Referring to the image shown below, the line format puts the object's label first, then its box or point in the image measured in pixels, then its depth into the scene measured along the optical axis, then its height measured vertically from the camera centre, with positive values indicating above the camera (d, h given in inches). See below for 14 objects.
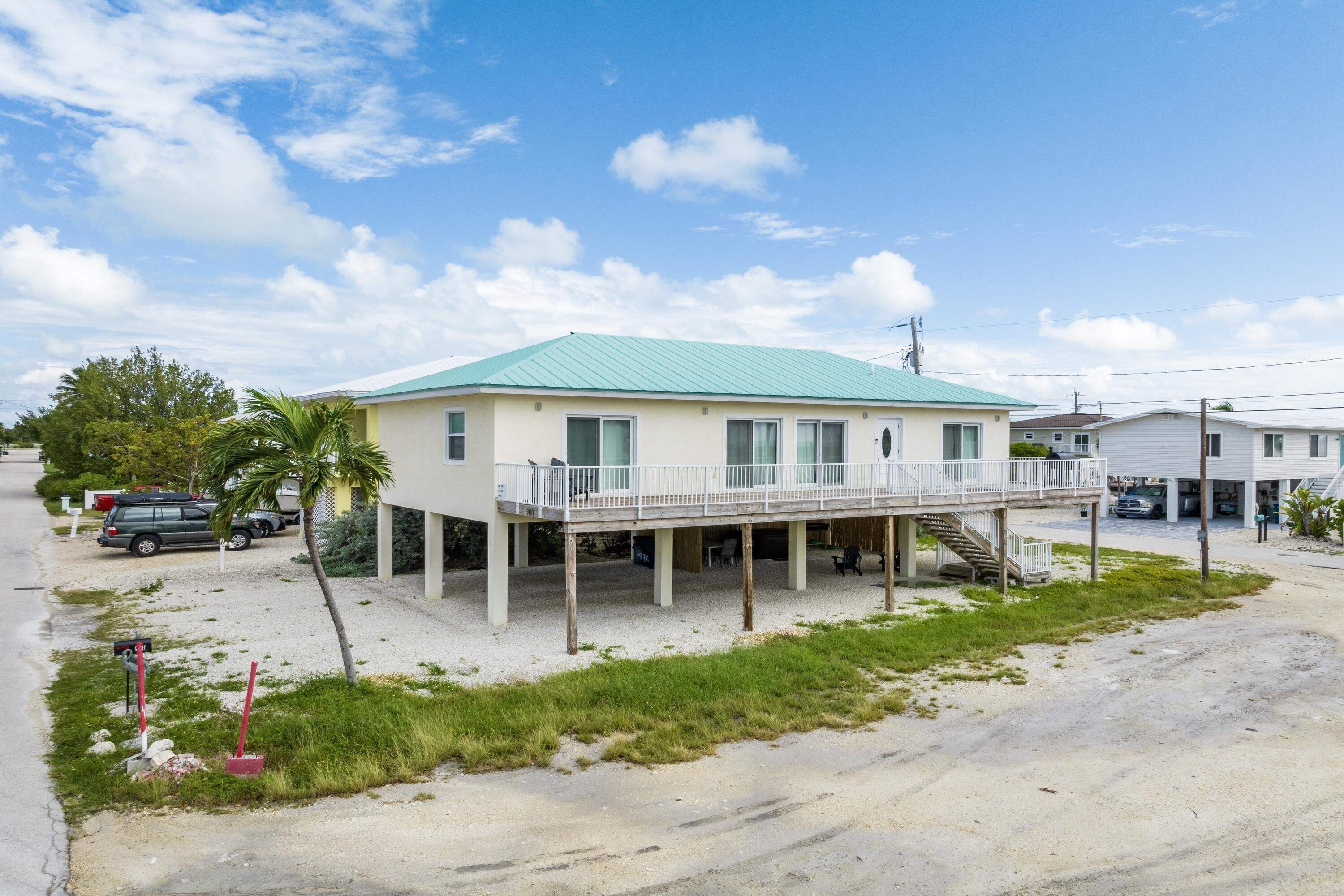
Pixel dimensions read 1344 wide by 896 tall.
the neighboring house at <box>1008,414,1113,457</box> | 2498.8 +68.4
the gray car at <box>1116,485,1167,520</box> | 1585.9 -96.7
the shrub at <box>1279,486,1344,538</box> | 1259.2 -95.7
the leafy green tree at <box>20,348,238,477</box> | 1851.9 +138.0
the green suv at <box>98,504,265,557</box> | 1005.8 -86.5
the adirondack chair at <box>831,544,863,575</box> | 931.3 -119.5
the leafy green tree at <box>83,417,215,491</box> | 1456.7 +7.2
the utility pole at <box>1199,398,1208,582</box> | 868.0 -45.4
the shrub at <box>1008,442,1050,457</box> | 2292.7 +13.8
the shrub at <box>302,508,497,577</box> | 904.9 -96.1
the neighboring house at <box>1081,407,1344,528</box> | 1446.9 -6.5
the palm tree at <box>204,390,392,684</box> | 444.1 +2.2
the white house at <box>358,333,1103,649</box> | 637.9 +8.4
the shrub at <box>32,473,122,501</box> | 1788.9 -57.1
